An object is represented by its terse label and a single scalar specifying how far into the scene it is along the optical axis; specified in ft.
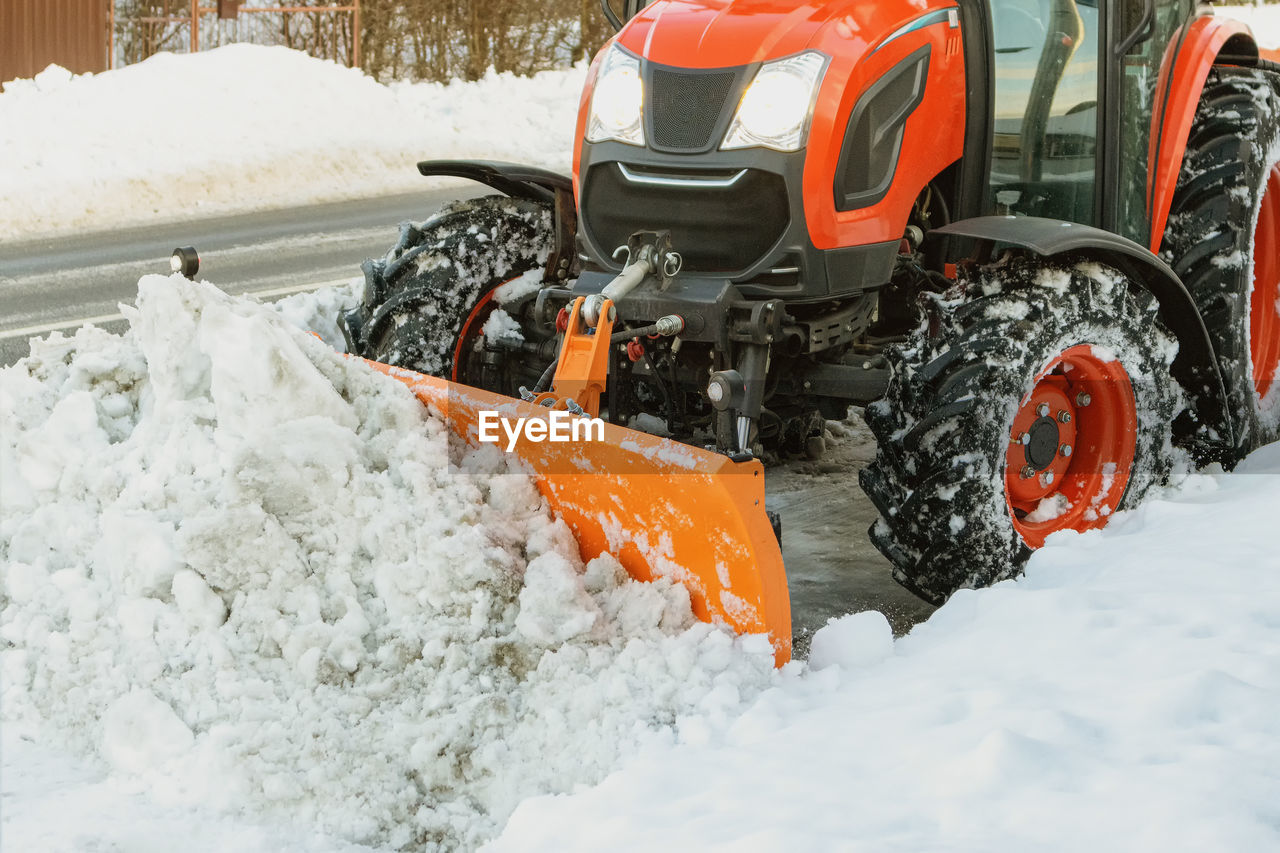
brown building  52.06
